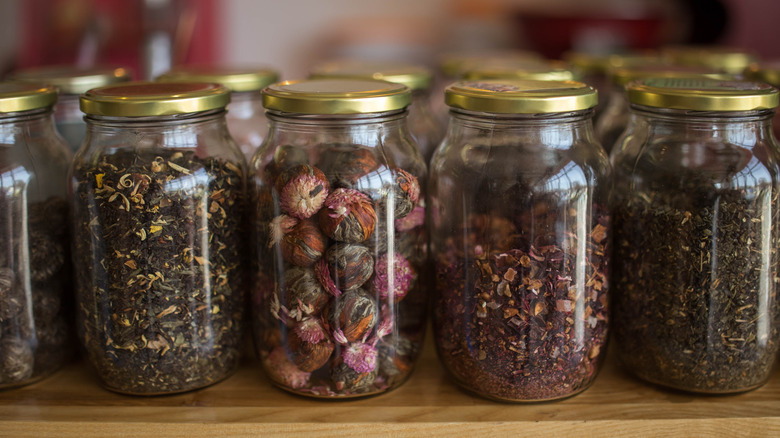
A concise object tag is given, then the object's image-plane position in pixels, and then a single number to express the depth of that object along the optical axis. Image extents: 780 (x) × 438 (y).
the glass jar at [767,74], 1.01
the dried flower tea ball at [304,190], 0.77
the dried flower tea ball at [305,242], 0.78
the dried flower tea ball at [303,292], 0.79
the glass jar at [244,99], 1.03
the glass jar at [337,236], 0.77
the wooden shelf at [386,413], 0.80
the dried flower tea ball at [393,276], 0.81
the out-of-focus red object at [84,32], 2.30
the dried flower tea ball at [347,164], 0.77
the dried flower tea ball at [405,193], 0.81
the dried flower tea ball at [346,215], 0.76
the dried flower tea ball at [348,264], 0.78
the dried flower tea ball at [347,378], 0.82
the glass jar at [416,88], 1.04
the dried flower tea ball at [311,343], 0.81
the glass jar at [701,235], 0.78
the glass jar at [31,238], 0.82
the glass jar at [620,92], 1.03
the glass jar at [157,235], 0.78
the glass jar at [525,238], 0.78
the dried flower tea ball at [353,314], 0.79
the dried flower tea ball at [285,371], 0.84
